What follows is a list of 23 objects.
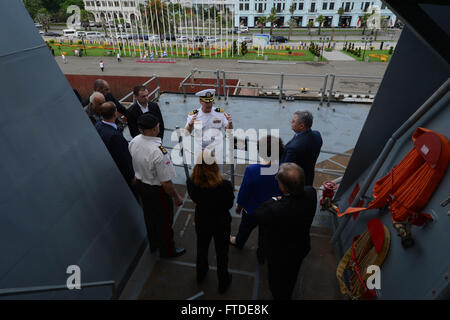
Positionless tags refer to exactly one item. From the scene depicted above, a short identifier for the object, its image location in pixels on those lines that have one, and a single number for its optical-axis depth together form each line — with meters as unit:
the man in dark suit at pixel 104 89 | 4.85
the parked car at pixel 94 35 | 45.84
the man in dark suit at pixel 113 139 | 3.56
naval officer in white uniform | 4.50
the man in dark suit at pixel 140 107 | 4.59
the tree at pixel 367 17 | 42.06
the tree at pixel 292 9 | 50.60
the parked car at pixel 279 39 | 41.84
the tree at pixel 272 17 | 44.94
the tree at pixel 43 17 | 46.78
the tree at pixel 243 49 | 33.72
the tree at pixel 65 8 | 56.78
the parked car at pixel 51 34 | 47.50
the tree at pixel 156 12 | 32.47
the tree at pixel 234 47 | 34.07
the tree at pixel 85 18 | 54.34
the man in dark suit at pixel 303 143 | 3.39
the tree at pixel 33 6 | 43.97
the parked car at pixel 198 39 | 40.31
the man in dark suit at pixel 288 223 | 2.29
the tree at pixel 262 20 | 45.15
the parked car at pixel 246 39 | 38.88
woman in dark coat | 2.43
